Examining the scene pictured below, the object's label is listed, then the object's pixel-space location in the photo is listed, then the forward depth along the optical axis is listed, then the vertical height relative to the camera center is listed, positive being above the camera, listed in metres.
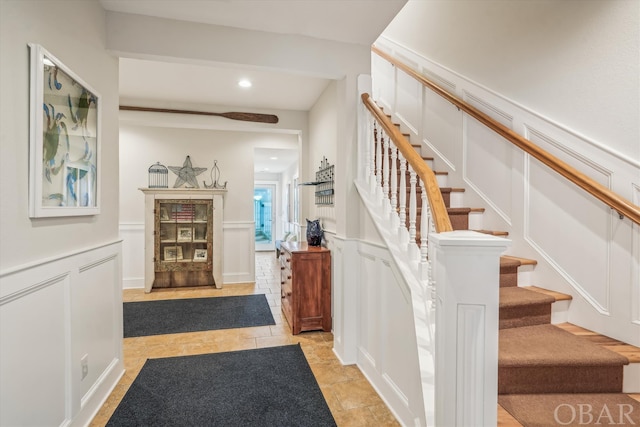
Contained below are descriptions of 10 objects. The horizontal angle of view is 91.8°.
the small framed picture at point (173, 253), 4.66 -0.63
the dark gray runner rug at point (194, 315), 3.25 -1.20
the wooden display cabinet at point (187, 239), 4.57 -0.41
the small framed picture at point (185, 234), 4.71 -0.34
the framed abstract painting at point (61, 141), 1.35 +0.36
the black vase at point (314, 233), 3.32 -0.22
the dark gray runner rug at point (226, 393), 1.86 -1.24
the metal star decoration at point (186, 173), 4.80 +0.60
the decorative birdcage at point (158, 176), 4.73 +0.55
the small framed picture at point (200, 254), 4.75 -0.65
